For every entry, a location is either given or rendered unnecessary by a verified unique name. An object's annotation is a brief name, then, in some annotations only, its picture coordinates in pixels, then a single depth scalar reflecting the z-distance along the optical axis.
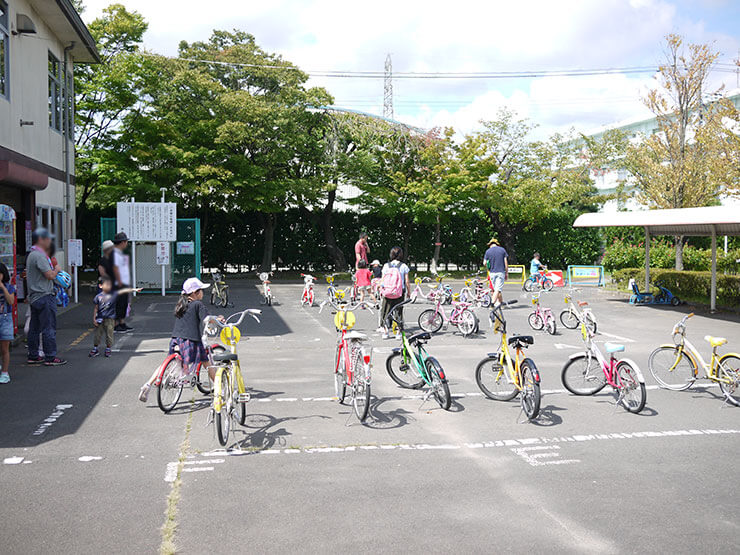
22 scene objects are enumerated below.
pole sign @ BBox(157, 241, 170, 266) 22.25
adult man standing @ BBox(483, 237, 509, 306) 16.50
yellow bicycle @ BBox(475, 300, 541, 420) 7.79
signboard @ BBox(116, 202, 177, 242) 22.08
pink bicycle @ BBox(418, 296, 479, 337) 14.79
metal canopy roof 16.83
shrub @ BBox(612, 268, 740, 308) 19.62
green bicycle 8.34
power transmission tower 58.53
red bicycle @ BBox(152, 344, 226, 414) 7.87
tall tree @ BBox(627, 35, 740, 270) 25.64
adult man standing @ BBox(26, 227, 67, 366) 9.89
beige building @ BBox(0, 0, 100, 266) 15.02
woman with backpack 13.30
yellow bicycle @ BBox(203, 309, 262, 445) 6.56
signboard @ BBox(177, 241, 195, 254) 23.98
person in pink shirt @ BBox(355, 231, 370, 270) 20.41
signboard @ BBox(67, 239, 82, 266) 19.06
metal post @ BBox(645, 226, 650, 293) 21.50
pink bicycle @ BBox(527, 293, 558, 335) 15.10
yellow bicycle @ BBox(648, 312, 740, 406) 8.76
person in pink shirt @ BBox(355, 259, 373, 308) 18.69
